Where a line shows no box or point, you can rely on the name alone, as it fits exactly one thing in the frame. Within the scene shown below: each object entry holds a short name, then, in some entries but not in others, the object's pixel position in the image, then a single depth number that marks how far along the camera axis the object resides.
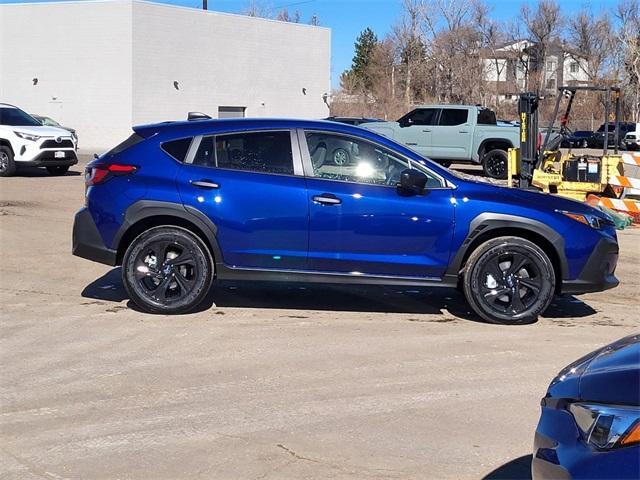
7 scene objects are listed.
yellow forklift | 16.06
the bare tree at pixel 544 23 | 63.69
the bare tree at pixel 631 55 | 60.29
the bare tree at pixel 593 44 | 64.56
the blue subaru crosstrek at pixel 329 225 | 7.33
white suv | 19.56
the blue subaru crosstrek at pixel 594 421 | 2.68
